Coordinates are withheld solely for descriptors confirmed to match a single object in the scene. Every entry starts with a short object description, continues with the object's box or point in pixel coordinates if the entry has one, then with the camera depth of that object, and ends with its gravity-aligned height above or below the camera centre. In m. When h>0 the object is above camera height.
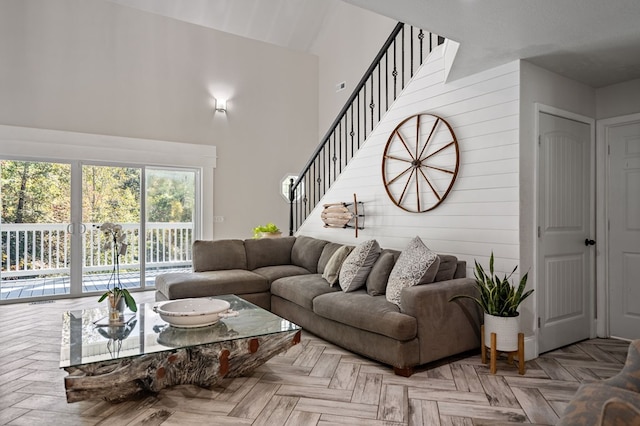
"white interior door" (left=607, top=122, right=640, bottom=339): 3.64 -0.11
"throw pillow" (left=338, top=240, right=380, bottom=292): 3.65 -0.46
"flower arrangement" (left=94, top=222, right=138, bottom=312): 2.75 -0.51
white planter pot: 2.87 -0.83
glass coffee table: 2.09 -0.76
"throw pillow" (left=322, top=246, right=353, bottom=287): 3.94 -0.48
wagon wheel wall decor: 3.66 +0.54
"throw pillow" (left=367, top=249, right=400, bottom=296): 3.48 -0.50
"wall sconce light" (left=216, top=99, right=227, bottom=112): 6.58 +1.85
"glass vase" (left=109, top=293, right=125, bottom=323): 2.73 -0.63
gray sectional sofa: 2.86 -0.70
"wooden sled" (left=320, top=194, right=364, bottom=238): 4.67 +0.03
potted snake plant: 2.87 -0.66
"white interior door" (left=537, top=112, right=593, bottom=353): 3.33 -0.12
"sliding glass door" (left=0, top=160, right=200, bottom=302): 5.24 -0.09
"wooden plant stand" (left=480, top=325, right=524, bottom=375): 2.86 -0.98
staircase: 4.91 +1.61
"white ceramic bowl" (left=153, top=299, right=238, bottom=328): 2.61 -0.65
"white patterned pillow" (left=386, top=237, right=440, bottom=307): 3.10 -0.42
